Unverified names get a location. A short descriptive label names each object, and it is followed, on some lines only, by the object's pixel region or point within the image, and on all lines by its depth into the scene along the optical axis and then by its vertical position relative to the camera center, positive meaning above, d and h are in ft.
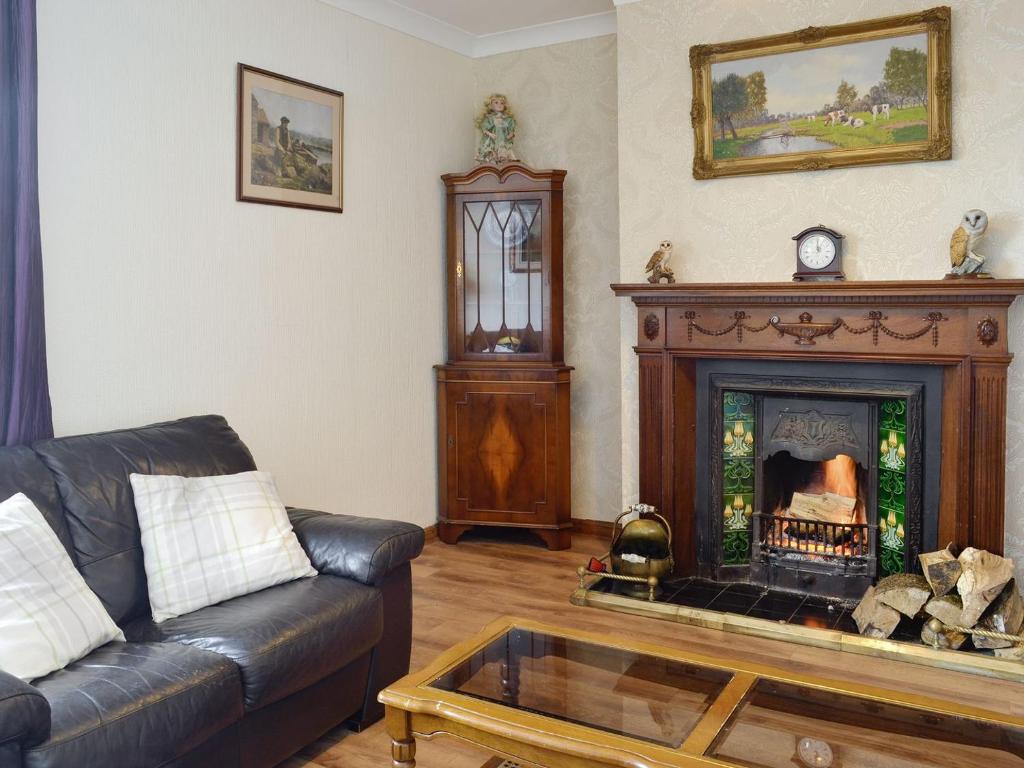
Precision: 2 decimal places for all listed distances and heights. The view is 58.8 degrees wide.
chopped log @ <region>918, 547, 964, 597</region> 11.05 -2.67
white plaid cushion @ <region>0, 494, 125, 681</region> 6.78 -1.95
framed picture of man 12.10 +3.01
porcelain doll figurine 15.78 +3.91
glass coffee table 6.25 -2.69
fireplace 11.39 -0.99
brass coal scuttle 12.94 -2.90
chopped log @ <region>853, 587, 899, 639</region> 11.21 -3.32
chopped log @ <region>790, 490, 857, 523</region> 12.96 -2.22
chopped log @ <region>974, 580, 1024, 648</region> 10.71 -3.12
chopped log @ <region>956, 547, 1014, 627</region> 10.71 -2.74
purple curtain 9.07 +1.31
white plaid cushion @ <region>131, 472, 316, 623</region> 8.45 -1.81
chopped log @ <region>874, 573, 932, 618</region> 11.17 -2.99
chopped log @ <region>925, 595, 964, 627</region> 10.85 -3.08
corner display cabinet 15.33 -0.10
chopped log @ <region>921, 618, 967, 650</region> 10.78 -3.38
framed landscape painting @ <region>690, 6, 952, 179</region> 11.60 +3.46
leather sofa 6.38 -2.41
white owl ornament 11.10 +1.37
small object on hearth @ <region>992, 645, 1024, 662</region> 10.34 -3.45
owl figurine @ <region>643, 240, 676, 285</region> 13.17 +1.27
